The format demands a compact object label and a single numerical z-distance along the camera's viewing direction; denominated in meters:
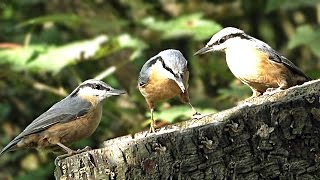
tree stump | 5.86
